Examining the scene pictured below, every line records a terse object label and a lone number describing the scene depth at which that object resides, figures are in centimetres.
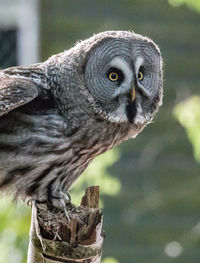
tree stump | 563
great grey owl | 655
